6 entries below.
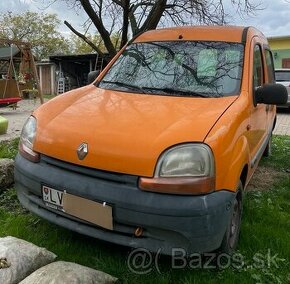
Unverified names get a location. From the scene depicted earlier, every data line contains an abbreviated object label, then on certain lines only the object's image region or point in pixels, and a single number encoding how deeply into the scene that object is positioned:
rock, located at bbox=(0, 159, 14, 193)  4.20
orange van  2.45
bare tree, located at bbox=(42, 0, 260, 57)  5.94
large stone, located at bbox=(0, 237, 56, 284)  2.42
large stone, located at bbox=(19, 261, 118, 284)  2.28
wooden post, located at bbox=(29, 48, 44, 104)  14.79
